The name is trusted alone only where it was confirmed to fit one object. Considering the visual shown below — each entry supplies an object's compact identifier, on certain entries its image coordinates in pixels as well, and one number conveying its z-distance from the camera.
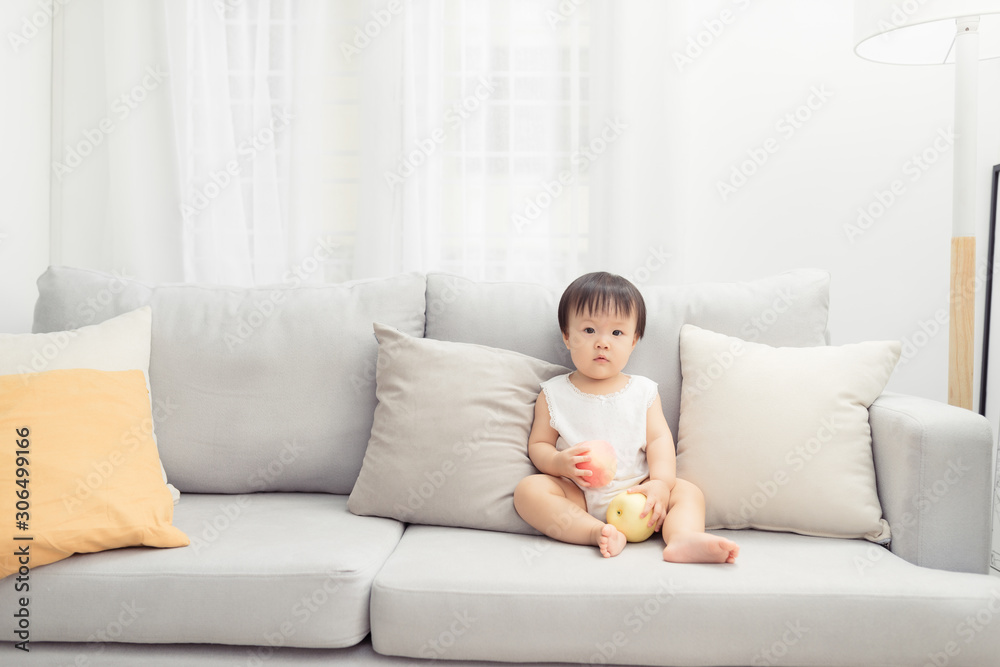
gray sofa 1.12
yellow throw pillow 1.19
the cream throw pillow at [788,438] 1.37
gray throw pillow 1.43
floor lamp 1.72
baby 1.37
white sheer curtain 2.24
